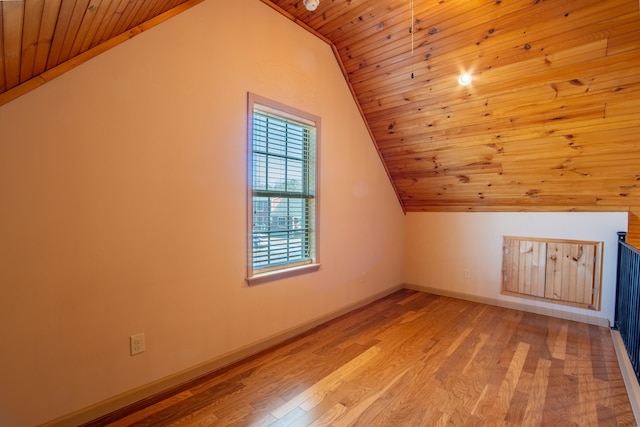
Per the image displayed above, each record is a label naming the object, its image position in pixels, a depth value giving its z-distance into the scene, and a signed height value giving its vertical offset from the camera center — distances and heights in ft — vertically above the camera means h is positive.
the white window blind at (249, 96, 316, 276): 8.23 +0.39
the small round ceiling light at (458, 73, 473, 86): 8.87 +3.84
